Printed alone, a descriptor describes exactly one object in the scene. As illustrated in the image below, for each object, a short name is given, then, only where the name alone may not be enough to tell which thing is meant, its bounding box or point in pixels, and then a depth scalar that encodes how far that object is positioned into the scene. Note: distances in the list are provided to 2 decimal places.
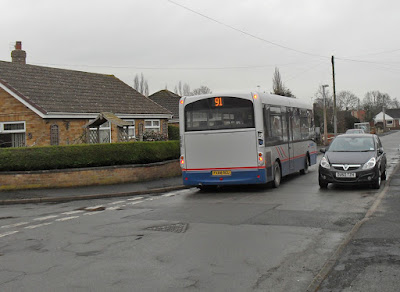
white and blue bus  13.27
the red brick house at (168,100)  43.91
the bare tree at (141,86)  83.10
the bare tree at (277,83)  57.94
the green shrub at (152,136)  24.20
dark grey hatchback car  12.66
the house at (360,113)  121.05
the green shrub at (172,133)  32.66
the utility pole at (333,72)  45.88
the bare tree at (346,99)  101.99
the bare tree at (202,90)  89.11
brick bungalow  22.27
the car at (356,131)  45.58
